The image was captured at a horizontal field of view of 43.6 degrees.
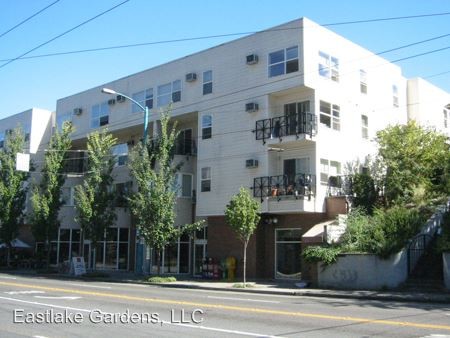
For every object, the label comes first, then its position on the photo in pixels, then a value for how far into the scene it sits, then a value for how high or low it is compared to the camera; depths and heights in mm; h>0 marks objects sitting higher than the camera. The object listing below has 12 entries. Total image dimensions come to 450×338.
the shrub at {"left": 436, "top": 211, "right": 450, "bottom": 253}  21700 +363
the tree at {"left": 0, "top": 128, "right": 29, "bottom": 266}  40562 +3806
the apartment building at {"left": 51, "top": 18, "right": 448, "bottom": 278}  28641 +6576
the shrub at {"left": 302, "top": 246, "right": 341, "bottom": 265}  24109 -337
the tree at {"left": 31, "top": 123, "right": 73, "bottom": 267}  37312 +3546
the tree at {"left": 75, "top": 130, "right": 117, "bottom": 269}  33531 +2952
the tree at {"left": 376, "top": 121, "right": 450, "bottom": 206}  28953 +4539
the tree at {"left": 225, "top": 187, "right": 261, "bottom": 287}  25781 +1433
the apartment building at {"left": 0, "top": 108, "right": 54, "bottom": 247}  47219 +9402
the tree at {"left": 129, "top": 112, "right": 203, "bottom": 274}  29016 +2606
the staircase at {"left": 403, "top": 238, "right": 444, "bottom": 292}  21844 -1077
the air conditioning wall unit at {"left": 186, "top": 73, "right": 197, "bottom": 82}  33625 +10015
